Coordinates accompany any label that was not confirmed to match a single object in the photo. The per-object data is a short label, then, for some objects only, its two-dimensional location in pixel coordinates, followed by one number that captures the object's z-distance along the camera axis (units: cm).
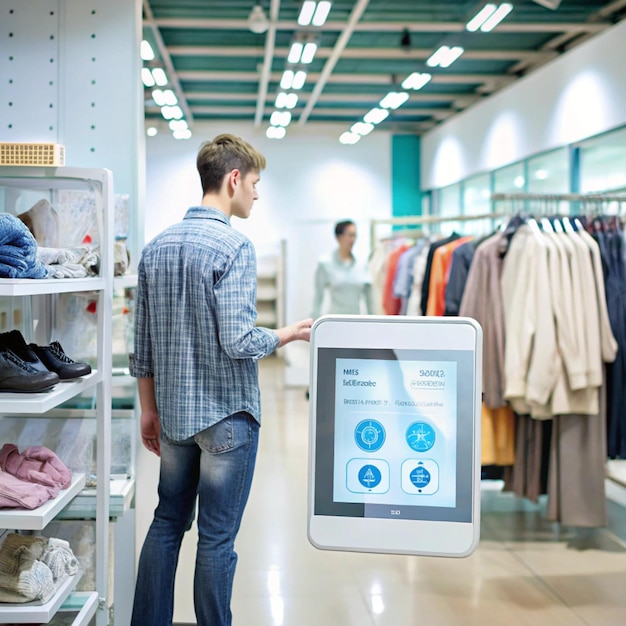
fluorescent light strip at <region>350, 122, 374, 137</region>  1179
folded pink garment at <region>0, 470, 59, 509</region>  199
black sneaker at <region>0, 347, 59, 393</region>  194
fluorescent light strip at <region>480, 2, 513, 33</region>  613
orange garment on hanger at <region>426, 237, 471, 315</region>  571
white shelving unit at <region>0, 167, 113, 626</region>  222
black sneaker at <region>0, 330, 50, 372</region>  210
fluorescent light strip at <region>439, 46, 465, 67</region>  755
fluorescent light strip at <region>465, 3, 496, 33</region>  624
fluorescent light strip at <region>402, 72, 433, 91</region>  876
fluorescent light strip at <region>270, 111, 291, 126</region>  1079
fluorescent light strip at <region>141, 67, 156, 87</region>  817
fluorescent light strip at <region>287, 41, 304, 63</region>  753
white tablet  165
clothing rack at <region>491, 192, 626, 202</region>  454
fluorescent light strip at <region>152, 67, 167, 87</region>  809
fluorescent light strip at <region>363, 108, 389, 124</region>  1083
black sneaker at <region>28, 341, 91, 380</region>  218
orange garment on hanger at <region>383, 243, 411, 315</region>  755
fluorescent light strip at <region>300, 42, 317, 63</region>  752
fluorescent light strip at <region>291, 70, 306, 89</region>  839
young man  242
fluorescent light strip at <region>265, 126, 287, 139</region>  1203
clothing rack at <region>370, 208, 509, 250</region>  532
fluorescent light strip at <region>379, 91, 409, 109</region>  977
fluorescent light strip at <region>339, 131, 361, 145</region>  1266
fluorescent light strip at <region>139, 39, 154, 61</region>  685
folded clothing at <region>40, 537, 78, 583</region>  219
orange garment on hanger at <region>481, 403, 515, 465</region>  442
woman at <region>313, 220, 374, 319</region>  856
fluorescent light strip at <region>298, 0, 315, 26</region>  628
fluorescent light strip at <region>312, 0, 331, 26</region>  620
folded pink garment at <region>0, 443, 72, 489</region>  215
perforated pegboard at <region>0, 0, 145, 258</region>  283
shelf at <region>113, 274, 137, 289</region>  258
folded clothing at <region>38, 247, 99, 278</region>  217
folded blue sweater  188
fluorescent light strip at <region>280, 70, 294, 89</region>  851
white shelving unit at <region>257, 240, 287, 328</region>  1298
